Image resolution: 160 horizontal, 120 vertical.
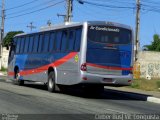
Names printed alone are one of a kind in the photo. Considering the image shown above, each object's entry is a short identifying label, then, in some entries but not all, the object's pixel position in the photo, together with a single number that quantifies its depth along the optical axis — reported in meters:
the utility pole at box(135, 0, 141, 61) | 46.42
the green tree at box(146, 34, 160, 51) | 86.06
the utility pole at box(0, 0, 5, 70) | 62.01
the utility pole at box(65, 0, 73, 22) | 44.34
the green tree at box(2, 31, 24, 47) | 130.44
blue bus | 21.73
